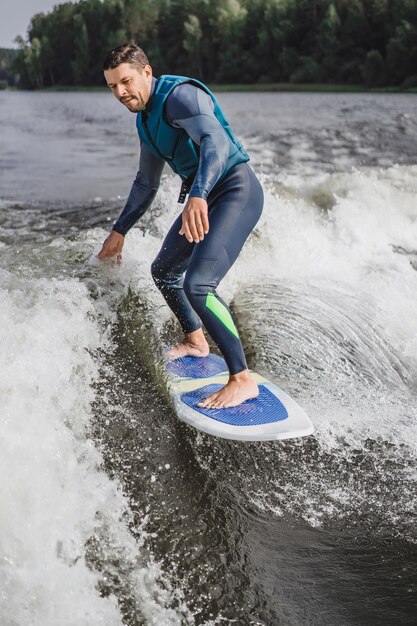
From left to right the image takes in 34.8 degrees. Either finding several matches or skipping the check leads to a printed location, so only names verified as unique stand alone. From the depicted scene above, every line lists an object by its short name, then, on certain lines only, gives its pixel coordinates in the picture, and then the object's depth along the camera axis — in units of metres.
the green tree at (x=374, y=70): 54.09
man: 3.61
